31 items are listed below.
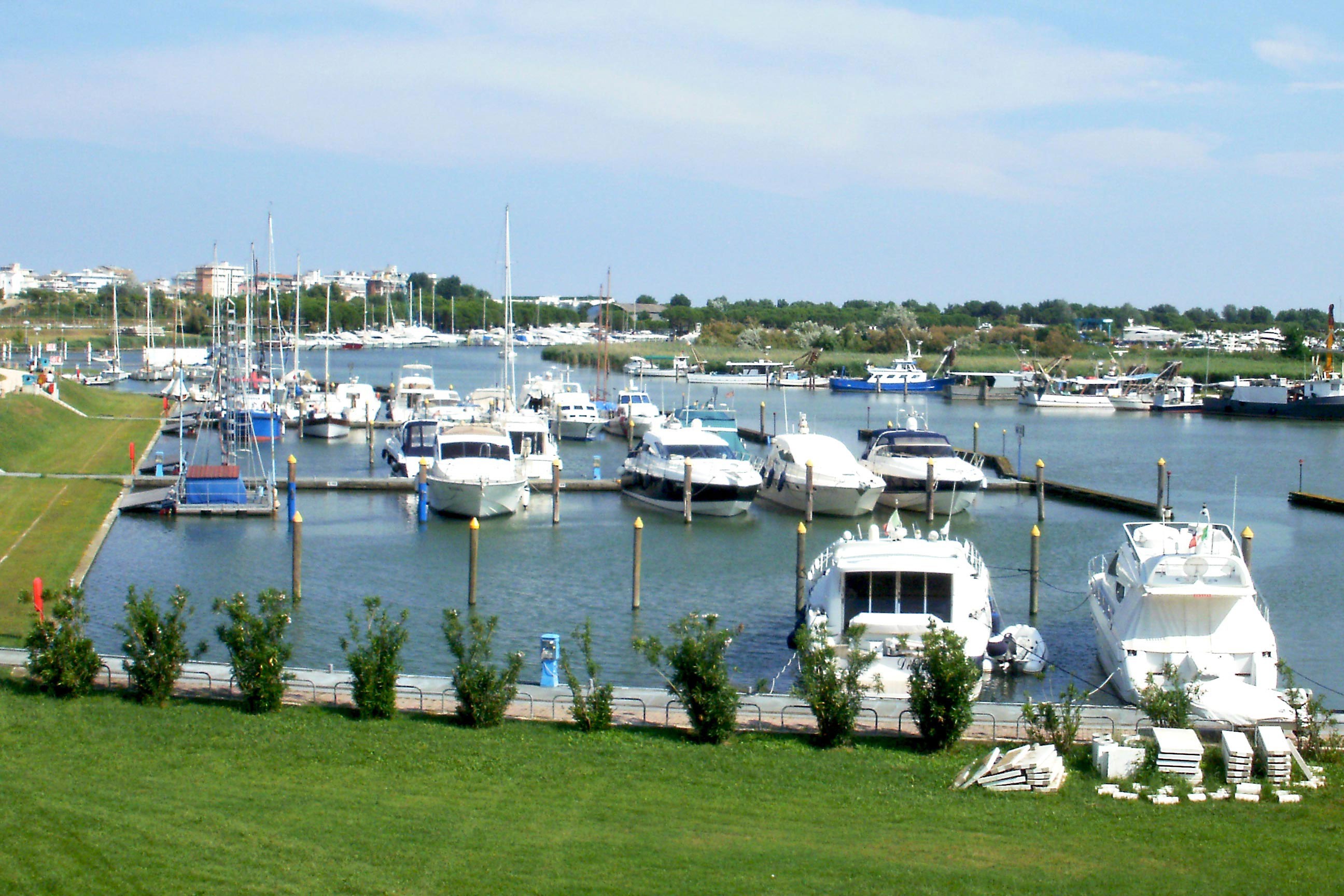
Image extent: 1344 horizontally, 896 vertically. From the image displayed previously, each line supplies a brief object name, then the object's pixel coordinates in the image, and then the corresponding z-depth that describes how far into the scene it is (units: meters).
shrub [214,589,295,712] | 19.58
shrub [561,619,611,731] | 19.12
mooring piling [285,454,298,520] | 43.31
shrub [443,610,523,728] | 19.25
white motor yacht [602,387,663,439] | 77.56
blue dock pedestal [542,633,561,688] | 23.81
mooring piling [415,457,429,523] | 46.16
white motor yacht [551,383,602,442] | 76.00
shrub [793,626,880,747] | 18.70
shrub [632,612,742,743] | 18.66
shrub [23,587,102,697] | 19.86
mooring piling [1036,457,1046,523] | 47.88
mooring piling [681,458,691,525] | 46.47
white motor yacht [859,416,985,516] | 49.22
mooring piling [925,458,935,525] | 47.66
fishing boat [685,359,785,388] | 147.88
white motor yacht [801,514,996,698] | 24.45
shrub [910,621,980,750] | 18.48
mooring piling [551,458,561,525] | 45.88
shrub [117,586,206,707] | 19.86
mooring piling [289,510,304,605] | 33.31
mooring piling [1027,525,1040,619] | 33.16
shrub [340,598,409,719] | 19.55
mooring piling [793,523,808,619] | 30.94
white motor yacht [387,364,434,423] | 79.81
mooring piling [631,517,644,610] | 32.69
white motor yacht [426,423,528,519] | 45.78
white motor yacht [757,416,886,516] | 47.38
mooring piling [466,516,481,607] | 32.28
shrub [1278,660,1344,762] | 18.33
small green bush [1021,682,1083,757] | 18.48
